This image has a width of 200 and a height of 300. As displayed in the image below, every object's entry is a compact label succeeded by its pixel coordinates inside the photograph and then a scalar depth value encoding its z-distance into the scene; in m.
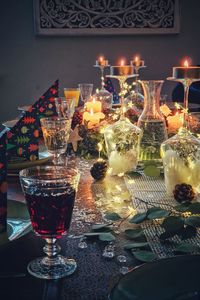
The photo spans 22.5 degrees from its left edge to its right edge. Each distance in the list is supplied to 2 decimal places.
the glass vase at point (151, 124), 1.57
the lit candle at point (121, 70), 1.80
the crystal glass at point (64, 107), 1.80
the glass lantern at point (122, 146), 1.45
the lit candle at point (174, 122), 1.85
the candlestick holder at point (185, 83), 1.38
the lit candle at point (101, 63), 3.04
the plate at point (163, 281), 0.66
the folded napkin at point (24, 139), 1.45
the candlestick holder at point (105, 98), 2.45
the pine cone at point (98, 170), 1.37
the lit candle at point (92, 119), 1.80
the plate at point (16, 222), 0.89
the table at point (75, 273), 0.70
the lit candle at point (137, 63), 3.18
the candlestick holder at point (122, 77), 1.79
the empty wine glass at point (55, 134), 1.42
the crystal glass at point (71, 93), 2.31
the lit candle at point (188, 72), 1.37
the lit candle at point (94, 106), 1.98
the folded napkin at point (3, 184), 0.89
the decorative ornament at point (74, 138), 1.73
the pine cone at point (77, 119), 1.88
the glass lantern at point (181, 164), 1.22
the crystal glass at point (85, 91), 2.52
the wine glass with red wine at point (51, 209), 0.79
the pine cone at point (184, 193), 1.13
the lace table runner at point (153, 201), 0.89
